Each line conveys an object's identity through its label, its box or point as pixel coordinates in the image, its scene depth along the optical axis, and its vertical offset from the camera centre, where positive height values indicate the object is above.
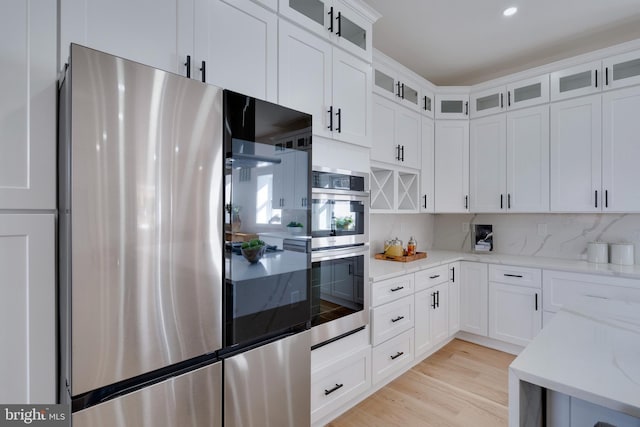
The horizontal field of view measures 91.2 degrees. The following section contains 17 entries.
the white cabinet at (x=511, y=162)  3.11 +0.55
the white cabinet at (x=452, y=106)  3.52 +1.22
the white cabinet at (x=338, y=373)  1.90 -1.05
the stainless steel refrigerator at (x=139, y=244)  0.91 -0.10
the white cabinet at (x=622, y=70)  2.65 +1.24
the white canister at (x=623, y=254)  2.79 -0.36
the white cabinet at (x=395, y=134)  2.77 +0.76
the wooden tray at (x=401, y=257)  3.06 -0.44
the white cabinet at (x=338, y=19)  1.78 +1.21
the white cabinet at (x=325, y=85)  1.74 +0.80
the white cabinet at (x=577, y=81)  2.81 +1.23
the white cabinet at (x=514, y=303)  2.95 -0.87
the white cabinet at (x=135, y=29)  1.08 +0.70
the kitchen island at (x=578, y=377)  0.85 -0.47
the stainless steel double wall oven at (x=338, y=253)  1.85 -0.26
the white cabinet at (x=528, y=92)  3.08 +1.23
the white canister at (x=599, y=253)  2.94 -0.37
